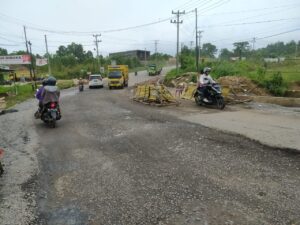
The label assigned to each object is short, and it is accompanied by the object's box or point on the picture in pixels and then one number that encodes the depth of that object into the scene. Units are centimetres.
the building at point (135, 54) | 9671
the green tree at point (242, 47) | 7199
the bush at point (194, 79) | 1929
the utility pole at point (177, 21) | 3699
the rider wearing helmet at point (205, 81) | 1025
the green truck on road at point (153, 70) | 4713
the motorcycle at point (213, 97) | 993
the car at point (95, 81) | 2538
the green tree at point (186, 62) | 3106
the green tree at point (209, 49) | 9732
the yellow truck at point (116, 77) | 2324
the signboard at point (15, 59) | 2041
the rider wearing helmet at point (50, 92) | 769
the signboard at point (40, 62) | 2708
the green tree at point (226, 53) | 8466
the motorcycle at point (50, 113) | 768
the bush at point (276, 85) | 1263
